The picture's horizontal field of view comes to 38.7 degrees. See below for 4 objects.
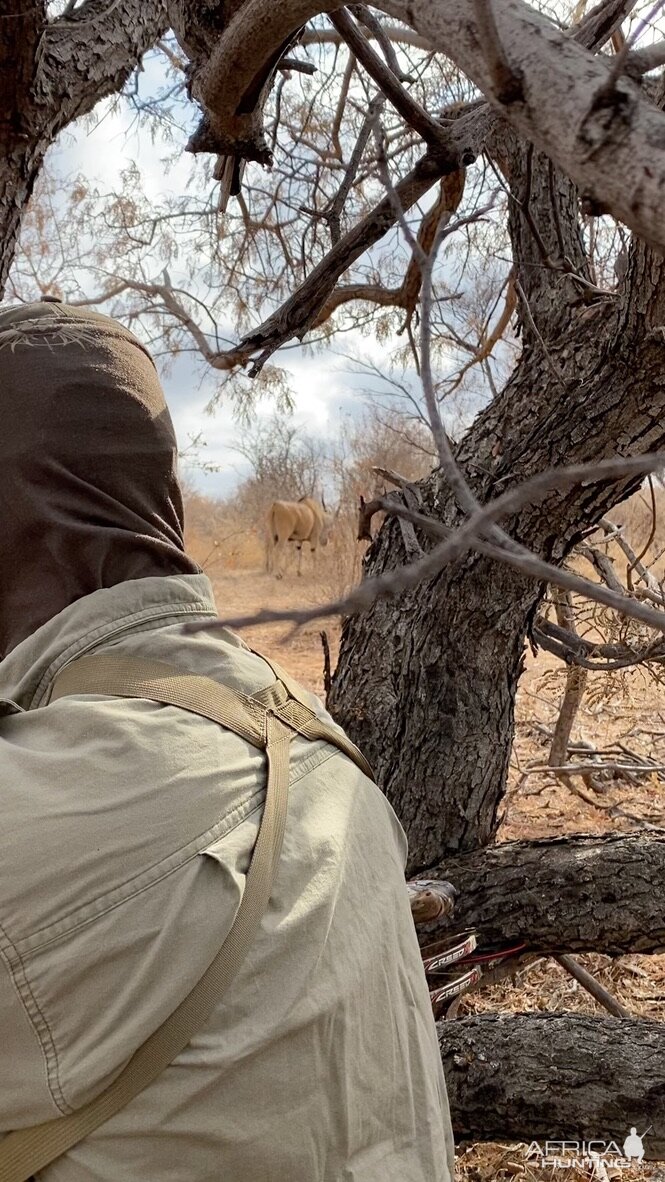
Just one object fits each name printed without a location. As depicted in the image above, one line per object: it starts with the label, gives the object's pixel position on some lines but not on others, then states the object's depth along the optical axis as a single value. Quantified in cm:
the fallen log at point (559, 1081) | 206
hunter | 101
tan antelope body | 1859
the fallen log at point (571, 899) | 242
